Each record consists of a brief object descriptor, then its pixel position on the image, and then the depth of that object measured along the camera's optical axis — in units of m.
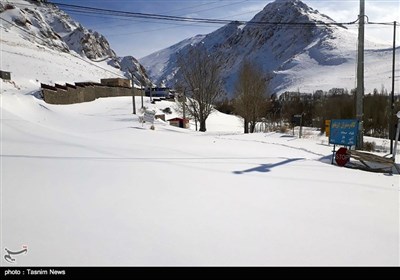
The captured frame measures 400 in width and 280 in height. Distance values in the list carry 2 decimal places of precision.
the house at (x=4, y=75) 32.25
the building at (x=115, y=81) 71.38
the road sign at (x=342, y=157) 8.67
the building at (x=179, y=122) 33.09
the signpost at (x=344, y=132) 9.42
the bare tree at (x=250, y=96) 29.69
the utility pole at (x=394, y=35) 18.73
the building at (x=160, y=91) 80.39
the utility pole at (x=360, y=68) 11.46
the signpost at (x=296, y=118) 21.96
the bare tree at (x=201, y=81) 32.06
